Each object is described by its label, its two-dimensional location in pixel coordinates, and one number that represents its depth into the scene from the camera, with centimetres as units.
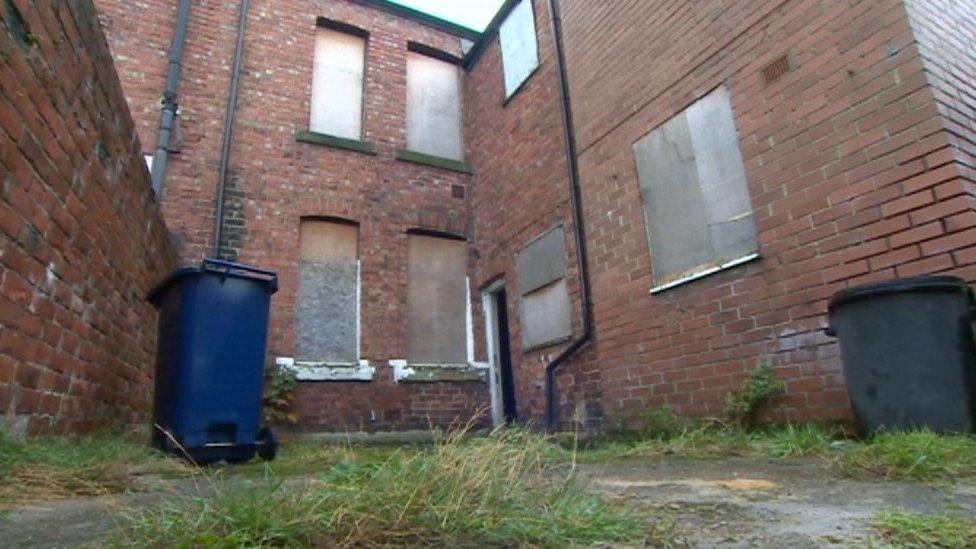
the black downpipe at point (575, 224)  677
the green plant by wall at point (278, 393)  775
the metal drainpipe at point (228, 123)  826
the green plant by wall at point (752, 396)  435
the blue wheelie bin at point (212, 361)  429
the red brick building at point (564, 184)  399
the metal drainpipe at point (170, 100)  803
